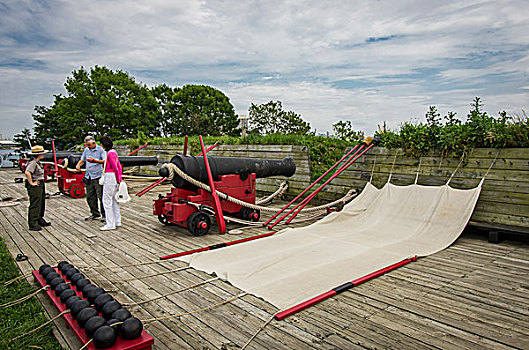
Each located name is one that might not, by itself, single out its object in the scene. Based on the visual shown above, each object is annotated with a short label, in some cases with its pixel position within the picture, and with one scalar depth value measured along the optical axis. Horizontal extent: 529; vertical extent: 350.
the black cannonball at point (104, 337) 1.89
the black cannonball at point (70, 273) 2.78
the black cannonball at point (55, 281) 2.69
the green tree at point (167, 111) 32.12
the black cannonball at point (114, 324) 1.99
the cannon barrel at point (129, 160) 8.52
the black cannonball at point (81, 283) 2.55
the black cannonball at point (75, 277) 2.67
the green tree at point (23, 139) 26.20
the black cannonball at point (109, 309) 2.14
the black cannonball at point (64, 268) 2.90
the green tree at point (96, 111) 27.52
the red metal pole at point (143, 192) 8.68
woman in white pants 5.27
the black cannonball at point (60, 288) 2.59
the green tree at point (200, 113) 31.67
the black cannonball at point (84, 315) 2.10
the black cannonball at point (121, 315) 2.06
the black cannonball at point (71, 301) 2.34
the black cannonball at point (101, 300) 2.23
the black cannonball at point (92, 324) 1.99
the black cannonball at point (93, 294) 2.36
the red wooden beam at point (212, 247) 3.93
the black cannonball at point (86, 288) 2.44
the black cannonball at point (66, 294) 2.46
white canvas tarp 3.18
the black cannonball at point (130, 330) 1.96
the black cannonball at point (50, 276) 2.80
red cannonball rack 1.92
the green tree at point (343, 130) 11.45
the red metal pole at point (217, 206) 4.99
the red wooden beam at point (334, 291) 2.57
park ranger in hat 4.92
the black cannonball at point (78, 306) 2.21
